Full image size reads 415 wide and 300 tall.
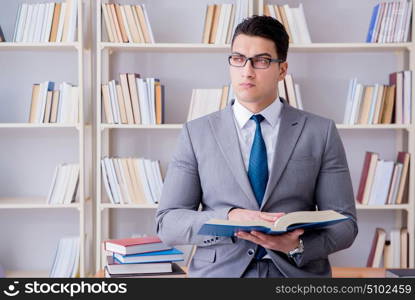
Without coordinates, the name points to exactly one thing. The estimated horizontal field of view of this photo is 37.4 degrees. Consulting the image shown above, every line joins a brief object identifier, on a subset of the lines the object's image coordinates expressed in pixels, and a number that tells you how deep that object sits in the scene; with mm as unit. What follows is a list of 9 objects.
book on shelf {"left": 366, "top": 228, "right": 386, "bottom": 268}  3561
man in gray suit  1811
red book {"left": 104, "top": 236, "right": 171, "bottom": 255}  2086
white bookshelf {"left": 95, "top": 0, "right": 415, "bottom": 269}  3736
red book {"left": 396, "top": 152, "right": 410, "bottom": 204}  3463
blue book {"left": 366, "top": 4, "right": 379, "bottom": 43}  3447
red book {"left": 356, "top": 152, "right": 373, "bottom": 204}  3535
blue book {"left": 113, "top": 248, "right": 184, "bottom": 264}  2096
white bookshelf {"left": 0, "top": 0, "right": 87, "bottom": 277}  3768
